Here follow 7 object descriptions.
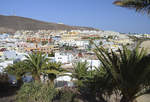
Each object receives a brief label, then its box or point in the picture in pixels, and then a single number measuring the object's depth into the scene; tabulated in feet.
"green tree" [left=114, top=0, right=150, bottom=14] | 13.30
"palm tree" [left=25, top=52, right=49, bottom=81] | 31.68
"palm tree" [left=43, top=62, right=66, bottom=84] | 31.09
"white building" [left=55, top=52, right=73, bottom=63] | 100.33
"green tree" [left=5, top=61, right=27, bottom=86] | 31.02
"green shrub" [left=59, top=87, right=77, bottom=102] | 17.97
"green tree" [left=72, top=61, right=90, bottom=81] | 37.49
